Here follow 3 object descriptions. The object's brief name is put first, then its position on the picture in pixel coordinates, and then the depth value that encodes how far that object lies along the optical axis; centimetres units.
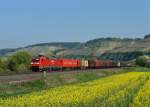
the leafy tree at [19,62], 8836
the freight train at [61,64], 8419
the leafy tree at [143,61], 15234
